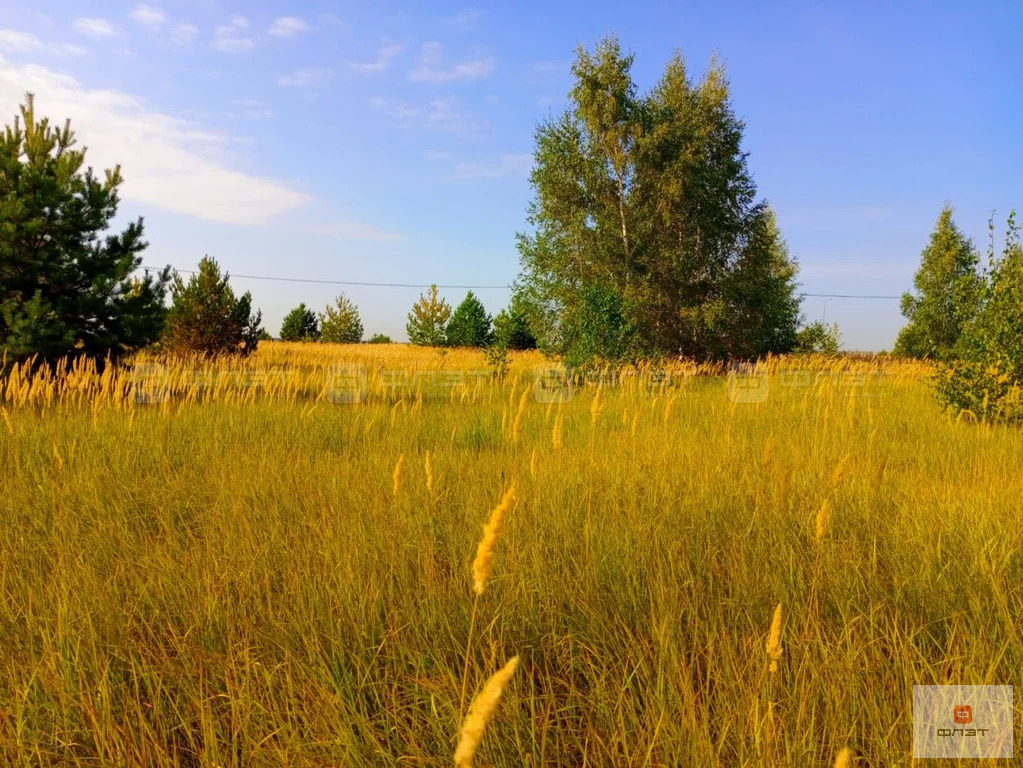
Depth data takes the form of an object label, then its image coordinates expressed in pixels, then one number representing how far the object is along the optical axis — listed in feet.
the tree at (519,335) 124.77
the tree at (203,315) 51.13
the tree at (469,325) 128.77
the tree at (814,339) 108.27
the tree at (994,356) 20.04
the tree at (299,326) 137.49
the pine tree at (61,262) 29.32
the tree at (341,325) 143.43
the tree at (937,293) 95.55
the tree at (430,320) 130.41
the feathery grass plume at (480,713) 1.93
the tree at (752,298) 69.87
